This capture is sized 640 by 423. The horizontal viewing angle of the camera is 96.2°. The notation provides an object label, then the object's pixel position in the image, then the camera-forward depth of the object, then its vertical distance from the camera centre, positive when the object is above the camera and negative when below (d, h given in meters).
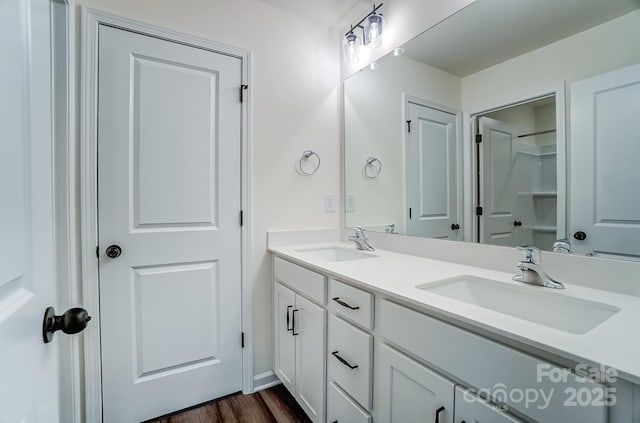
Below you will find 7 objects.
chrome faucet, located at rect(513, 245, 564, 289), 0.98 -0.22
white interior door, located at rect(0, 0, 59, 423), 0.44 -0.01
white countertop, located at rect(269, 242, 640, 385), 0.57 -0.28
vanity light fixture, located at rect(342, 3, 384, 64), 1.75 +1.11
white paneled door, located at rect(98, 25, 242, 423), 1.43 -0.08
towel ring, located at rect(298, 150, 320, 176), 1.96 +0.34
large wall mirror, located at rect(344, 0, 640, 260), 0.93 +0.33
